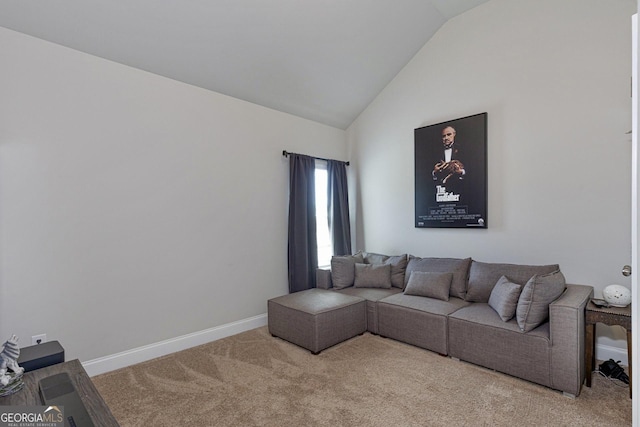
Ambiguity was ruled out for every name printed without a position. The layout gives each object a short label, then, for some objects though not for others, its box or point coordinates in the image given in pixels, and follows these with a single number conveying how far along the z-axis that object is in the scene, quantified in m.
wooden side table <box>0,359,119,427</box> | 1.42
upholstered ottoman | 3.01
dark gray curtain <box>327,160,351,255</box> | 4.56
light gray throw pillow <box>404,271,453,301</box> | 3.28
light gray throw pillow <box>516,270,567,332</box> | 2.43
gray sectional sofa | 2.29
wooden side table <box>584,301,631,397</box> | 2.26
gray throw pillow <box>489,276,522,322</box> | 2.61
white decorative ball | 2.37
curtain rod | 4.00
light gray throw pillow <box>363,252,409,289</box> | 3.86
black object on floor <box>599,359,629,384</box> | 2.42
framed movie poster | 3.47
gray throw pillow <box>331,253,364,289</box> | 3.94
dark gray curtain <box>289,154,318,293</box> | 4.04
